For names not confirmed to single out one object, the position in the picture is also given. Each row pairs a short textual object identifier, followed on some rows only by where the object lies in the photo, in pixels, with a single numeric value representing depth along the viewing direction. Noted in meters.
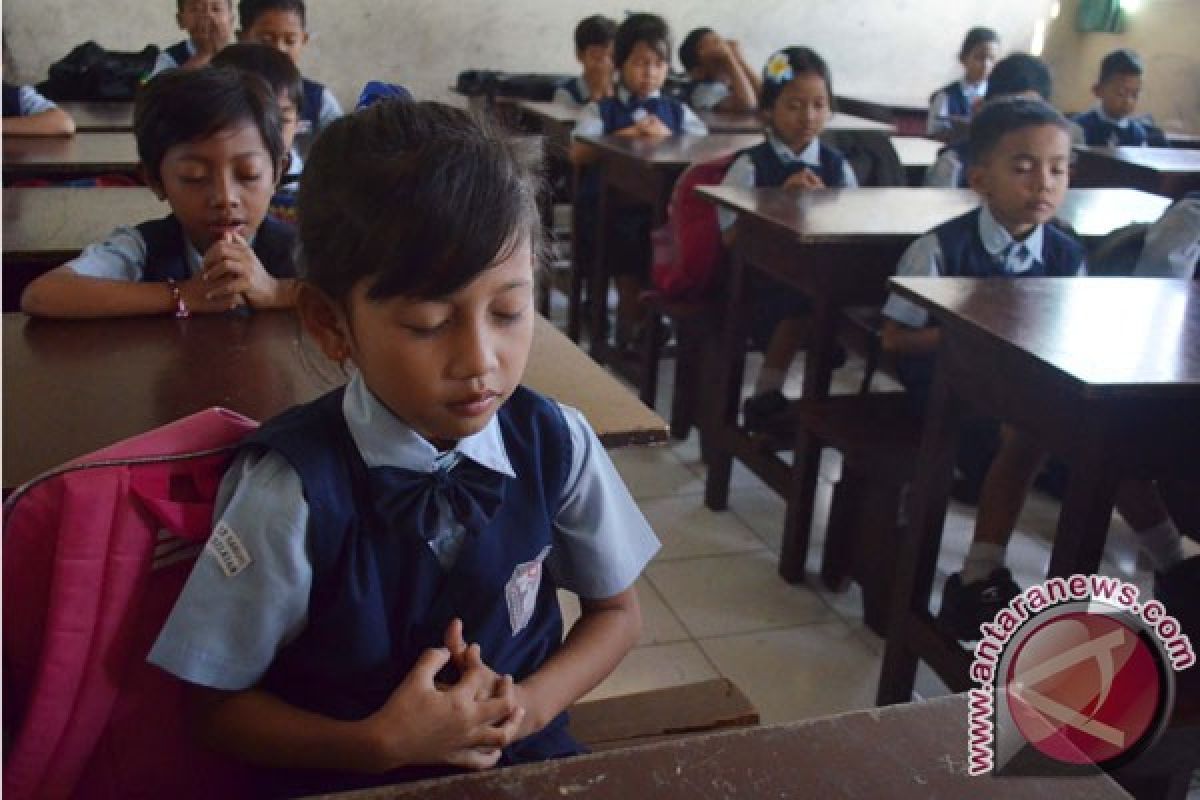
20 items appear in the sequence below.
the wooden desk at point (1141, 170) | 3.65
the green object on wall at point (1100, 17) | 7.05
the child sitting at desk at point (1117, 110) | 5.14
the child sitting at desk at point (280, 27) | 3.24
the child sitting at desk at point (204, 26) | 3.40
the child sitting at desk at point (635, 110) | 3.86
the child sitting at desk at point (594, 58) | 5.00
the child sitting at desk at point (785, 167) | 2.98
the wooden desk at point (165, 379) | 1.10
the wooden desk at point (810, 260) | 2.35
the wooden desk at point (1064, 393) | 1.48
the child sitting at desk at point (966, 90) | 5.86
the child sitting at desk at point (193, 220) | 1.45
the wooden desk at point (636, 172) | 3.26
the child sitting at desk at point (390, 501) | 0.81
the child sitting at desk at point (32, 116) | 2.95
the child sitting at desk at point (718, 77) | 5.52
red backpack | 2.89
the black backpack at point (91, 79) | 4.66
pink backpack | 0.76
